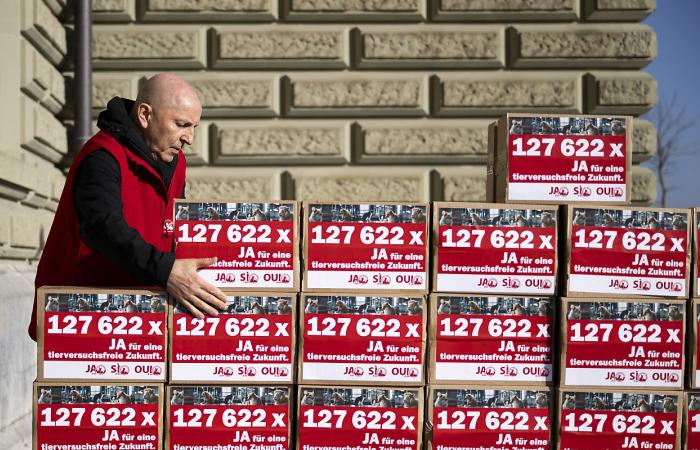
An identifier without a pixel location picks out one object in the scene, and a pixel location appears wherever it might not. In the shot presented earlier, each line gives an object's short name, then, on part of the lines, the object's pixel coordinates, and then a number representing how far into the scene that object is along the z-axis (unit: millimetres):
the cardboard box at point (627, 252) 4629
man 4355
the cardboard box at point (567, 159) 4875
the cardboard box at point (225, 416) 4500
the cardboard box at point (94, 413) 4406
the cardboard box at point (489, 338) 4598
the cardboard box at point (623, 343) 4598
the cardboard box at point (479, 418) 4582
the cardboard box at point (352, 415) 4559
